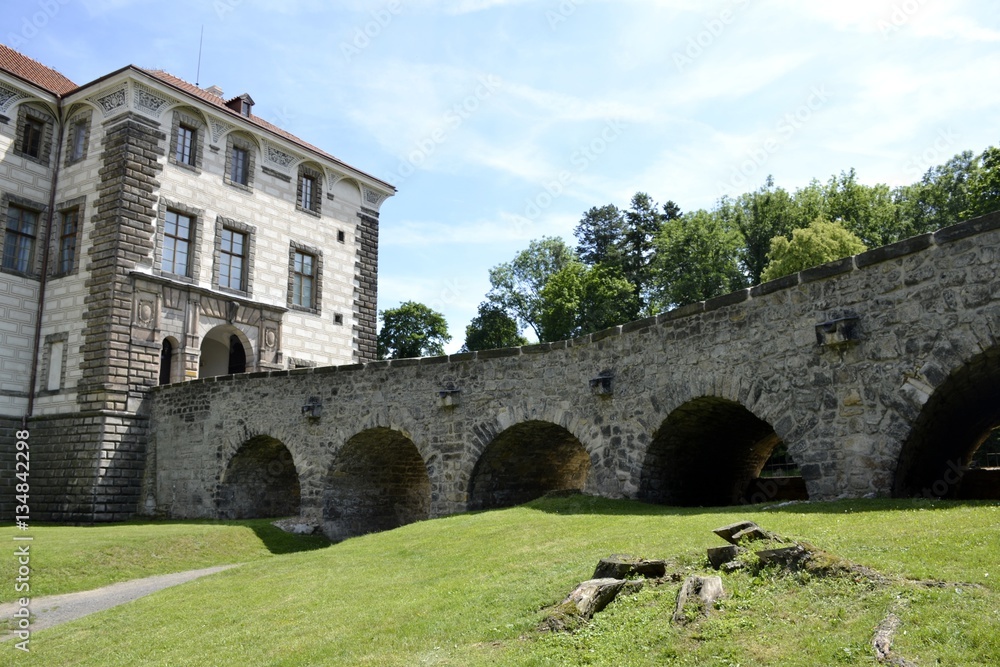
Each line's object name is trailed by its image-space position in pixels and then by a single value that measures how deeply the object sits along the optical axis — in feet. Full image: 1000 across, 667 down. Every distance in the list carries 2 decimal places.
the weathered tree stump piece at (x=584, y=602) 19.39
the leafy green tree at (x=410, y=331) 159.33
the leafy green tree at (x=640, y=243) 161.48
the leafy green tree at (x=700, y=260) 131.64
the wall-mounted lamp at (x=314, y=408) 59.77
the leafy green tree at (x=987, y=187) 87.35
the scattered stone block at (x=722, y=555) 21.14
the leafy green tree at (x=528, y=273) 185.06
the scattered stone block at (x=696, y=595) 18.10
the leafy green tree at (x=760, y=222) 132.46
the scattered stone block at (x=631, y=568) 21.66
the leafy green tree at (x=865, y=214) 122.79
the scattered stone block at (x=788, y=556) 19.49
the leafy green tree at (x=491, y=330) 177.47
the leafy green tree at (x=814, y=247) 97.40
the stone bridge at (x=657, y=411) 31.76
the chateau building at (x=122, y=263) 72.43
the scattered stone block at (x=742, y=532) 22.31
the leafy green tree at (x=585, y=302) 146.41
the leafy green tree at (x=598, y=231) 181.06
